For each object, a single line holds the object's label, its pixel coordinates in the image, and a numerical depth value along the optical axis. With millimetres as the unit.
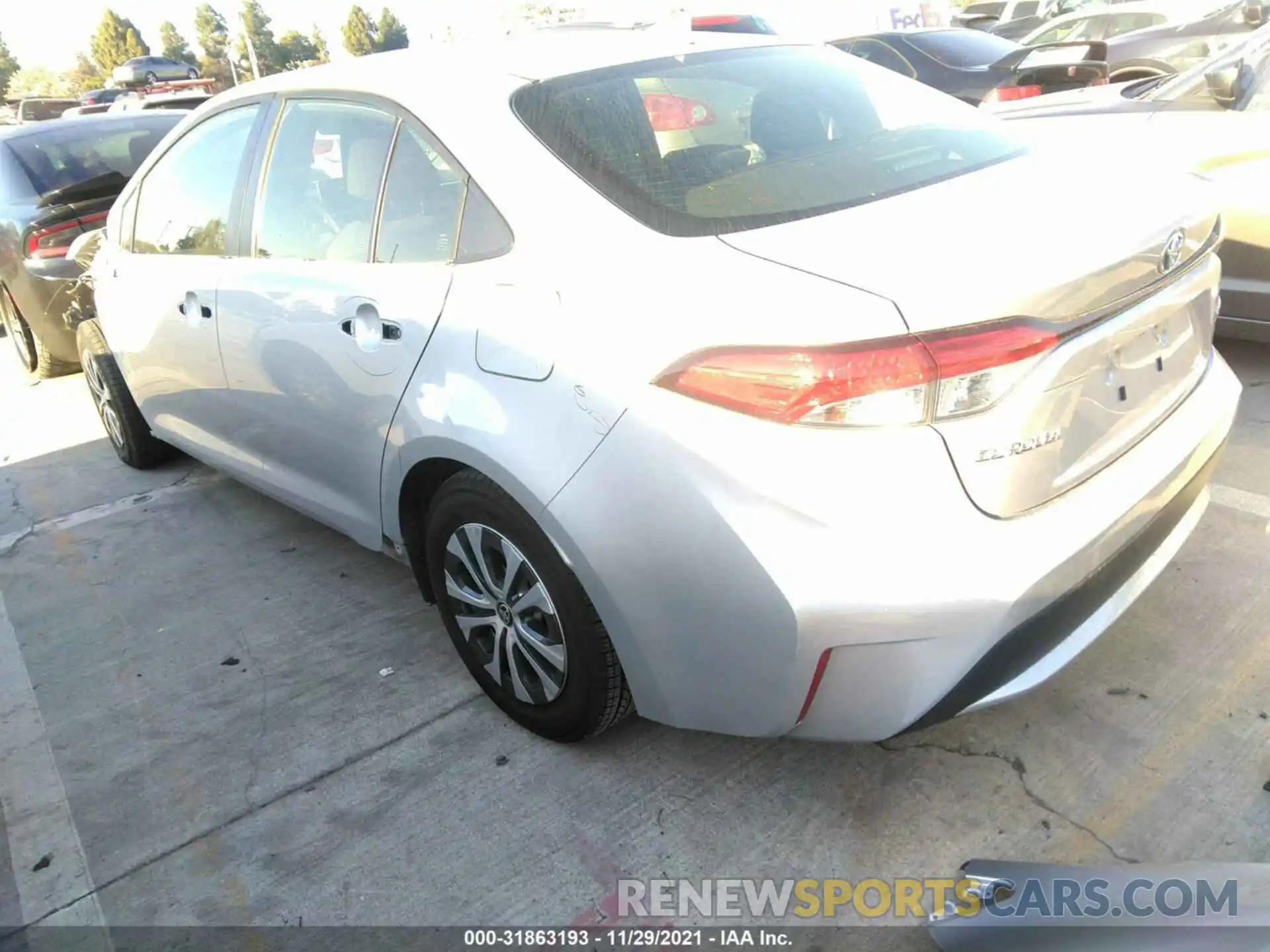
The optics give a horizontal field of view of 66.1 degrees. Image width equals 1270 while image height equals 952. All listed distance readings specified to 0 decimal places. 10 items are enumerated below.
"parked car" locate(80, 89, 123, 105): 26828
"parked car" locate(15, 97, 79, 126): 19750
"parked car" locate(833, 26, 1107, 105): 7121
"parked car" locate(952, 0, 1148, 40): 16047
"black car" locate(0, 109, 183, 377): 5430
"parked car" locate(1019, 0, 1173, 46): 10891
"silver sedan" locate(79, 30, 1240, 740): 1704
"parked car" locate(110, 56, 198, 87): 33375
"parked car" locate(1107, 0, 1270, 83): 6992
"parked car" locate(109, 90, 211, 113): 10289
